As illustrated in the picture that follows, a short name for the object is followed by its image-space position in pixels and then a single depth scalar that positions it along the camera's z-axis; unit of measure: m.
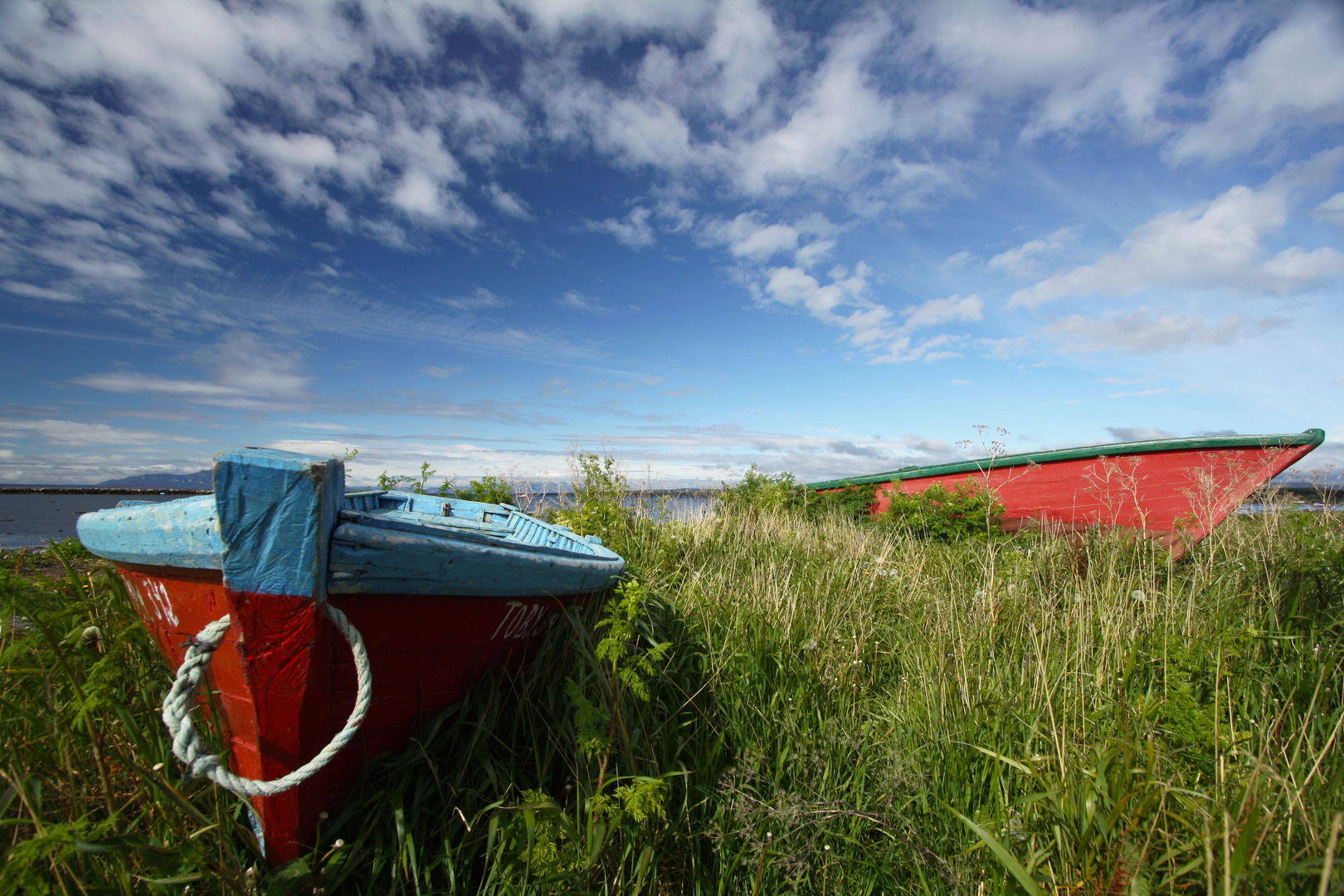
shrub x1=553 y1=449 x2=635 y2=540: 5.89
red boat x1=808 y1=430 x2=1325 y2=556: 6.95
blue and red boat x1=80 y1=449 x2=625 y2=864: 1.71
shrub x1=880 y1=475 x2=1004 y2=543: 8.09
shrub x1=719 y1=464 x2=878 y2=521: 10.56
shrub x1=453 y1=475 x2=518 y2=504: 7.30
